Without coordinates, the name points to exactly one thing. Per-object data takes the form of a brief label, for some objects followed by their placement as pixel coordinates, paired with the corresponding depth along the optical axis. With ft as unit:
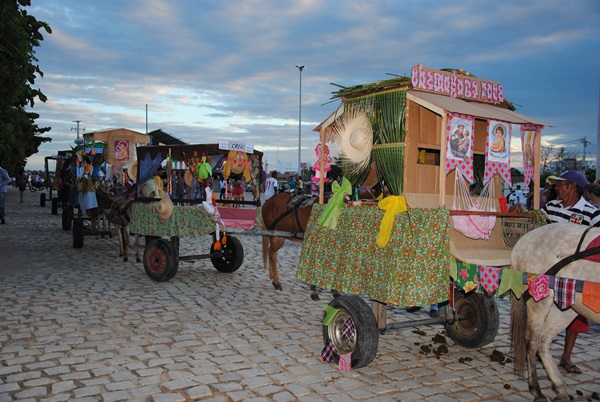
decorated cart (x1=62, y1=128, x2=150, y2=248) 42.86
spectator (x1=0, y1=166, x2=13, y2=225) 57.25
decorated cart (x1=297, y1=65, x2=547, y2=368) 15.47
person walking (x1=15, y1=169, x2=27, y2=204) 98.98
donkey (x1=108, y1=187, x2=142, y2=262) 37.55
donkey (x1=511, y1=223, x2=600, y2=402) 13.80
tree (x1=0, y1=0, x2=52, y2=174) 37.17
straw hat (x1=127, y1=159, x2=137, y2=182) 36.40
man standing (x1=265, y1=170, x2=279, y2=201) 70.54
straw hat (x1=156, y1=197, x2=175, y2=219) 29.43
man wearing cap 16.89
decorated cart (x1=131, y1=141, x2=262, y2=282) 29.63
